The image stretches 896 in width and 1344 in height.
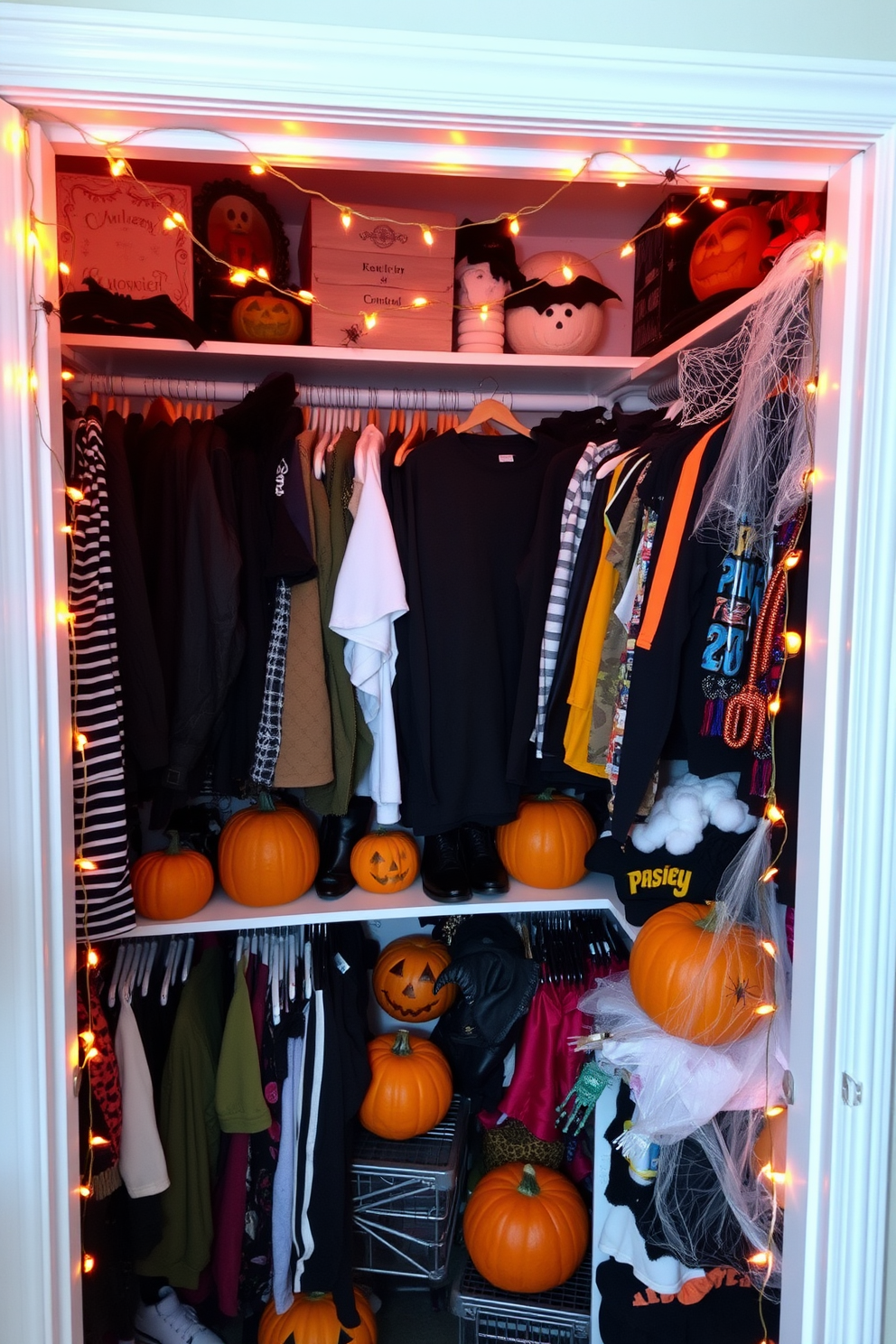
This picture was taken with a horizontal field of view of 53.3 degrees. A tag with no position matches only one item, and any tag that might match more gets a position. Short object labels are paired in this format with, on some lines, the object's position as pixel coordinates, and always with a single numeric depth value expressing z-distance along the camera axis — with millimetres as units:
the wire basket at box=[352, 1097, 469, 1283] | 2123
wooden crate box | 2062
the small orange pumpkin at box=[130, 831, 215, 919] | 1956
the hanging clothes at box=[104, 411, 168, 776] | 1755
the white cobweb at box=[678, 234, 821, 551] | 1269
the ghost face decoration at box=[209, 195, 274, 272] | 2068
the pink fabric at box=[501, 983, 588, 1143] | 2180
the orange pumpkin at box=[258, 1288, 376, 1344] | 1989
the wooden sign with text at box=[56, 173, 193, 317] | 1939
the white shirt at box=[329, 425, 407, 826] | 1924
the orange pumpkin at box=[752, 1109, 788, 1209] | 1477
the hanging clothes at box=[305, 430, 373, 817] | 1982
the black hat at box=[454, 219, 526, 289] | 2176
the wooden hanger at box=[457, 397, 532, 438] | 2084
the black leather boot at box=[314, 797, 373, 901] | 2158
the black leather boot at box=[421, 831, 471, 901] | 2131
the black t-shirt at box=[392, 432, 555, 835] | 2006
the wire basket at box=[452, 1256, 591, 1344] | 2047
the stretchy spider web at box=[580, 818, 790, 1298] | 1522
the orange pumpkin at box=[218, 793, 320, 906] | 2029
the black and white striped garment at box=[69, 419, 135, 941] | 1613
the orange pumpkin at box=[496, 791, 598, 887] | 2150
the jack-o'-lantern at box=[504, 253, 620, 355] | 2168
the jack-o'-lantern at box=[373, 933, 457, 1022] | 2254
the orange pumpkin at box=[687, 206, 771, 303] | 1824
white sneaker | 2049
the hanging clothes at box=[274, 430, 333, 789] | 1938
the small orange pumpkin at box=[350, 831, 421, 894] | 2146
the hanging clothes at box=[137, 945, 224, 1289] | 1965
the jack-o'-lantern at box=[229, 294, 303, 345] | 2037
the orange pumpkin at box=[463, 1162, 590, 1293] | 2031
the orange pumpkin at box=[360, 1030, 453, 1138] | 2137
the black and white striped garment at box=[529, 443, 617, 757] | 1922
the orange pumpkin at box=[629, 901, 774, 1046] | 1611
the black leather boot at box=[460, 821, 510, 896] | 2170
